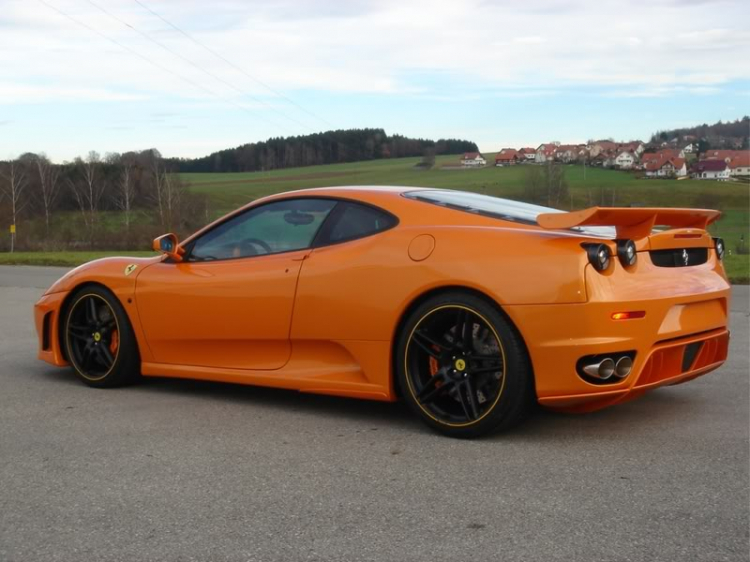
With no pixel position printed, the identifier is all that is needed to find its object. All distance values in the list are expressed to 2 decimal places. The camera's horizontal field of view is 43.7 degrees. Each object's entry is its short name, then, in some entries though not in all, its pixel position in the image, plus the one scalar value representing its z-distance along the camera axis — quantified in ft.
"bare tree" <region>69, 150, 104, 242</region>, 260.01
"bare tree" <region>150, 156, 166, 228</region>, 225.93
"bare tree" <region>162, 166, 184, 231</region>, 186.00
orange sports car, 14.33
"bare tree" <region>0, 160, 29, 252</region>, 255.29
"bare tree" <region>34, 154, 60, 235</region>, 260.01
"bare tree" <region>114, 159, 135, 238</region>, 254.06
